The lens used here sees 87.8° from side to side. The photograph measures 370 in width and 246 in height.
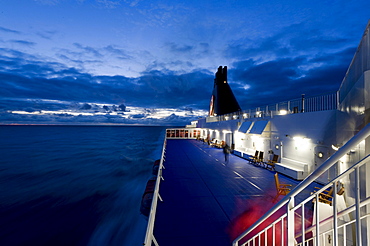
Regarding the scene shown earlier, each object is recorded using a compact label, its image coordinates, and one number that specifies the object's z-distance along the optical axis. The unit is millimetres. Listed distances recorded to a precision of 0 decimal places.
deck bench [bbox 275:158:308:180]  8516
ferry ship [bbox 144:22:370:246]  3141
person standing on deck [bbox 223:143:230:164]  13203
